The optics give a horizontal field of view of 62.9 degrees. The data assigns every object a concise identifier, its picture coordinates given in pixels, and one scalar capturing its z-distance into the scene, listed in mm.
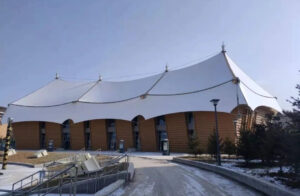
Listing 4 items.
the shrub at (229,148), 19069
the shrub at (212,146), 19000
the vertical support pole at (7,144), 23003
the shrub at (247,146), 13717
